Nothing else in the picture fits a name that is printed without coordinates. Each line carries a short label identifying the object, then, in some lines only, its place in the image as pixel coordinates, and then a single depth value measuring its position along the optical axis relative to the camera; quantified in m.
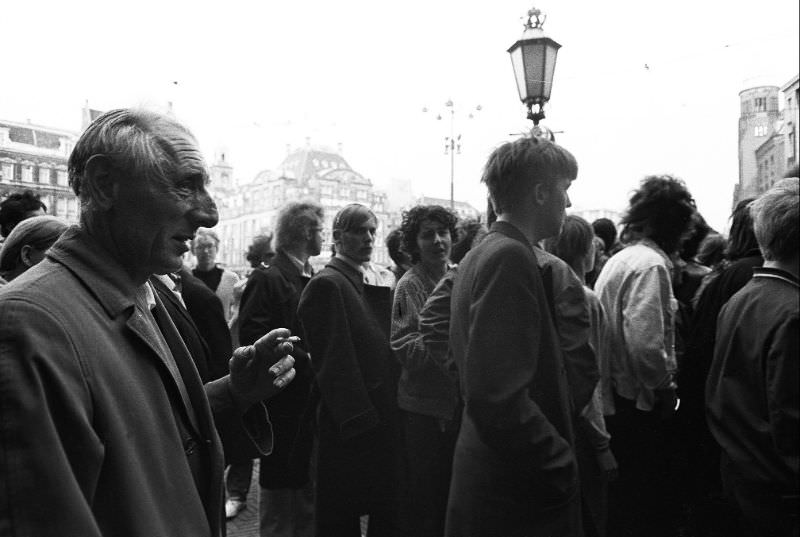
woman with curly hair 3.15
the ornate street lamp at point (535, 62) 5.14
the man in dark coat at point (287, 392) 3.69
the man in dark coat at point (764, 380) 1.15
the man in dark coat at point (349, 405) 3.24
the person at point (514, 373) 1.90
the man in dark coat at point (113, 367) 1.00
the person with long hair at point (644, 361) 3.10
